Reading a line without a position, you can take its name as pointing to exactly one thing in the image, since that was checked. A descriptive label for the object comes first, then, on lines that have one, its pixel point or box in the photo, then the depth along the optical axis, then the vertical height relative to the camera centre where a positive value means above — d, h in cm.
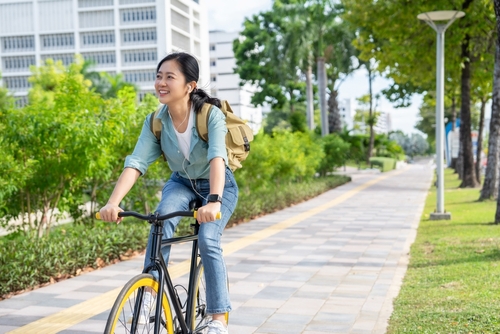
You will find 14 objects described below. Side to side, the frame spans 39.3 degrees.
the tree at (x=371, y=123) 4858 +110
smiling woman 343 -6
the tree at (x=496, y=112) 1487 +50
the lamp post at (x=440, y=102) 1304 +64
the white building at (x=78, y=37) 10275 +1642
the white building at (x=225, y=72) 13112 +1355
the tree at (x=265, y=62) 3981 +498
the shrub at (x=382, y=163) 4597 -170
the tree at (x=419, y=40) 1842 +282
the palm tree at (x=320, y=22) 3444 +585
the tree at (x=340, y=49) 3506 +470
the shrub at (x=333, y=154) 2898 -60
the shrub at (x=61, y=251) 652 -111
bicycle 289 -68
